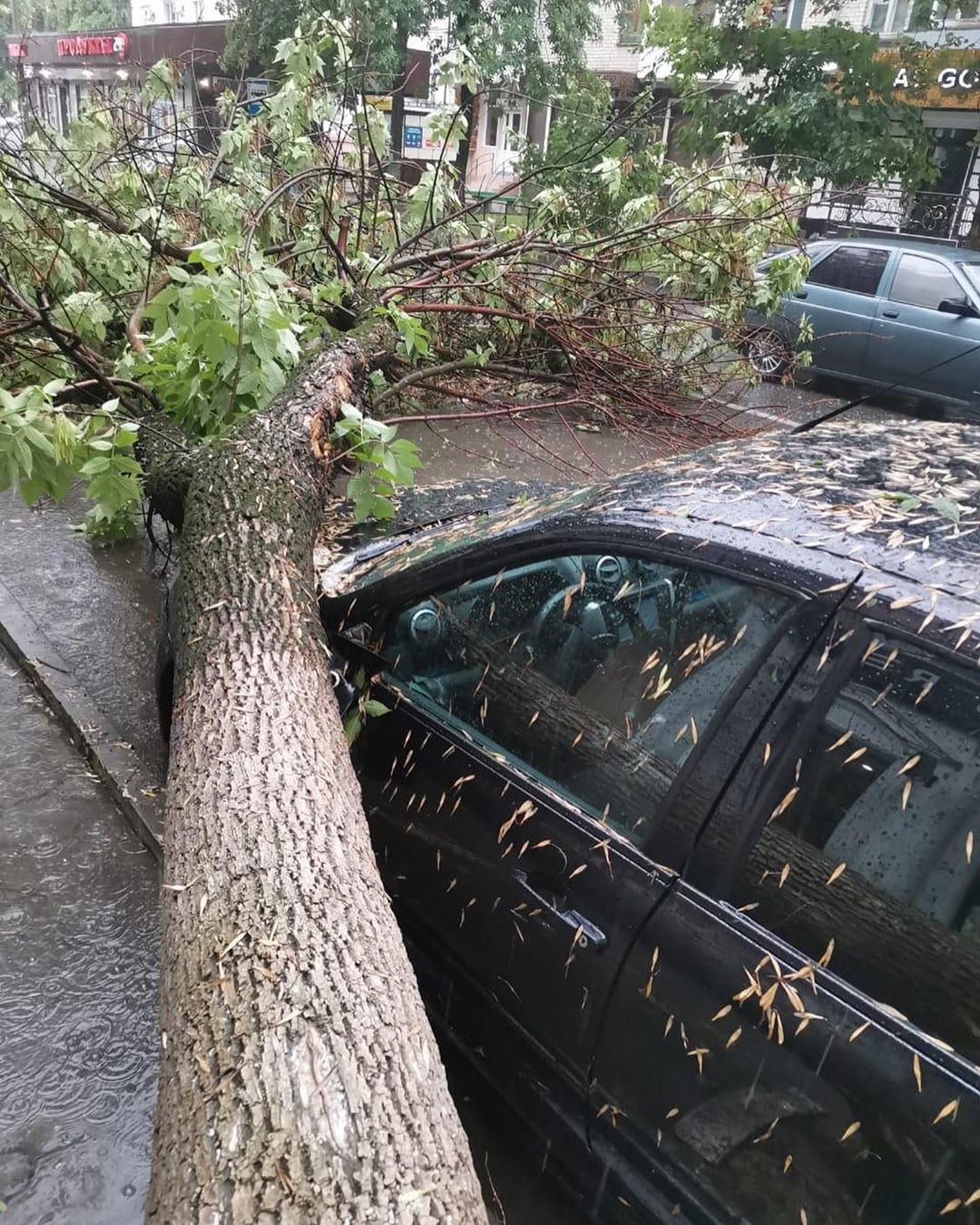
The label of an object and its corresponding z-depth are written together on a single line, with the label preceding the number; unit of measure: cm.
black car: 146
